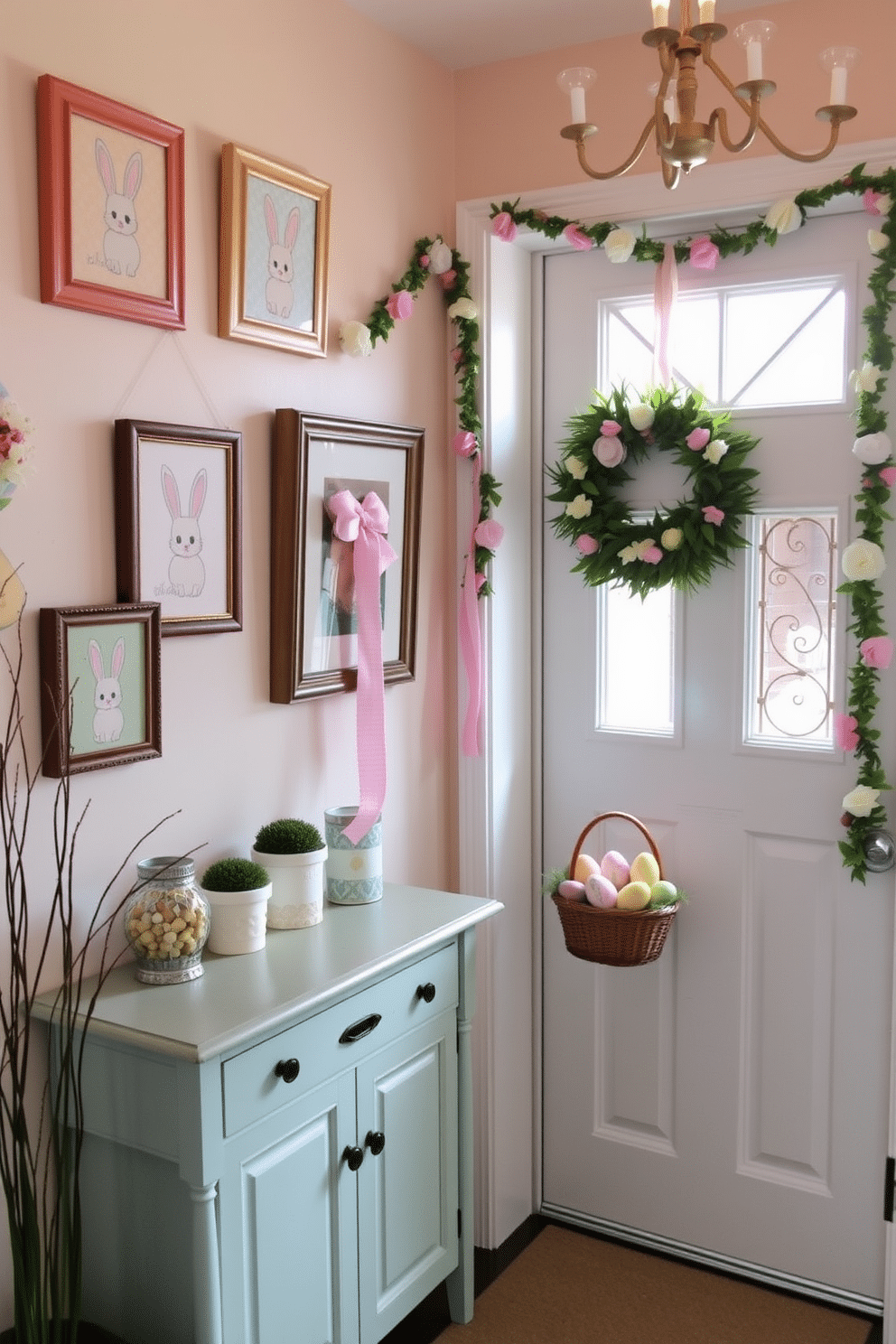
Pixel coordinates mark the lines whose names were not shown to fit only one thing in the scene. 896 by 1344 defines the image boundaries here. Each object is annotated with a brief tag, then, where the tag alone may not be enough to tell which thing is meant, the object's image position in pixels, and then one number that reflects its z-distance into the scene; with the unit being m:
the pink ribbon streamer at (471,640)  2.65
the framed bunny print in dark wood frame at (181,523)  1.89
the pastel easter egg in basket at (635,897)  2.49
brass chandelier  1.36
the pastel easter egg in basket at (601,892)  2.51
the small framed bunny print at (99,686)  1.78
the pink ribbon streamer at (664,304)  2.54
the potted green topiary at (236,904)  1.97
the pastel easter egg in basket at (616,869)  2.57
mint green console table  1.72
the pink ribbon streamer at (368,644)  2.30
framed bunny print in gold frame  2.06
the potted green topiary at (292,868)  2.11
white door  2.50
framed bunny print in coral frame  1.74
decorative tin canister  2.27
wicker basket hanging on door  2.46
